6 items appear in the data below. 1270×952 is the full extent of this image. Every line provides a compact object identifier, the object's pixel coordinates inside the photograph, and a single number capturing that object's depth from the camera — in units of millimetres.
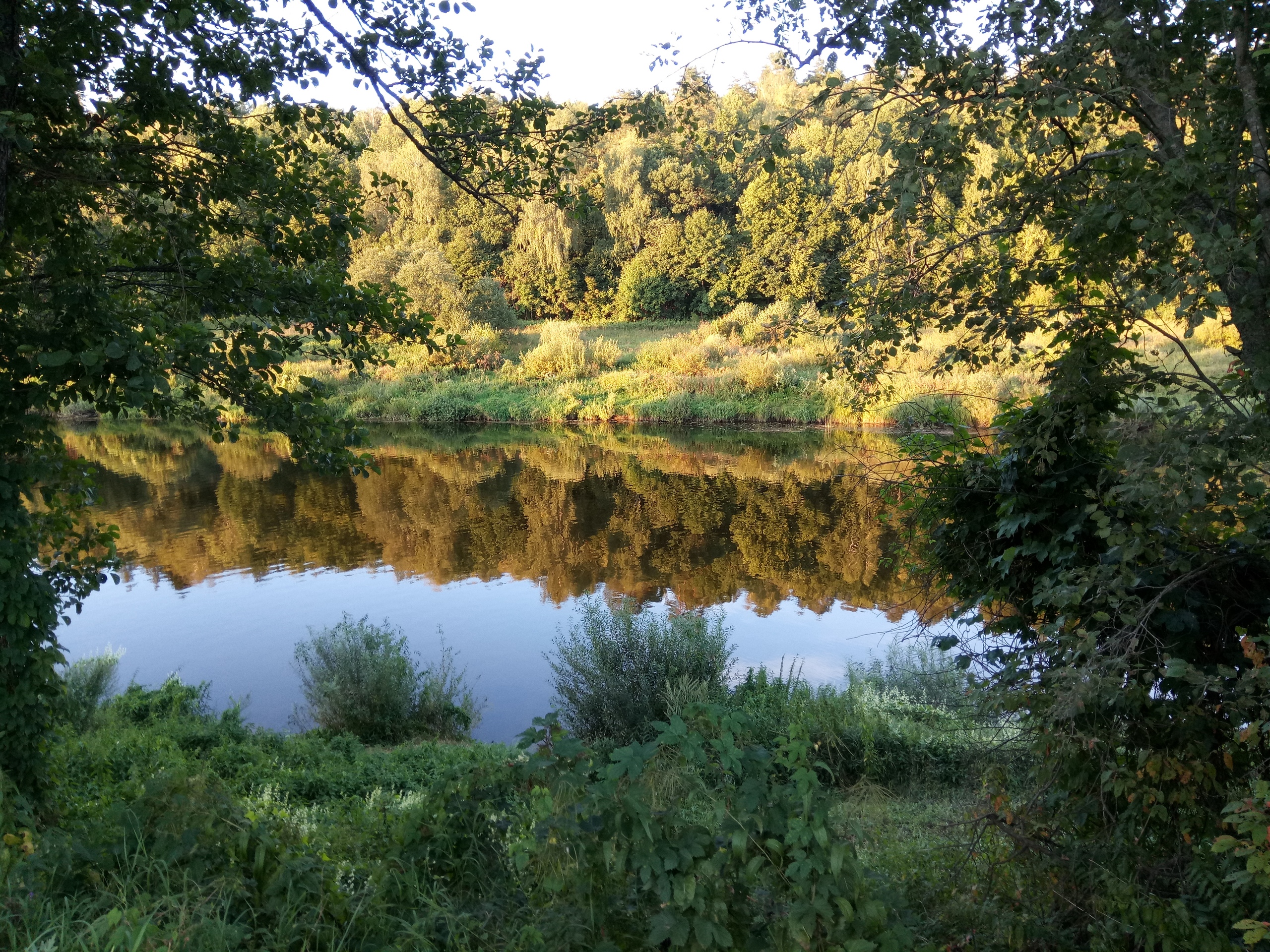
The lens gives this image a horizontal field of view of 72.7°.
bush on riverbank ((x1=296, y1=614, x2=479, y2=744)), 8555
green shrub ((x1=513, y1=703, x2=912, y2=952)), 2393
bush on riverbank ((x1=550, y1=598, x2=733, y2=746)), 8188
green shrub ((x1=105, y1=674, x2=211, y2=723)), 8047
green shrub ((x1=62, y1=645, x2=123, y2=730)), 7535
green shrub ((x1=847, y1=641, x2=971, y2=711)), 8438
